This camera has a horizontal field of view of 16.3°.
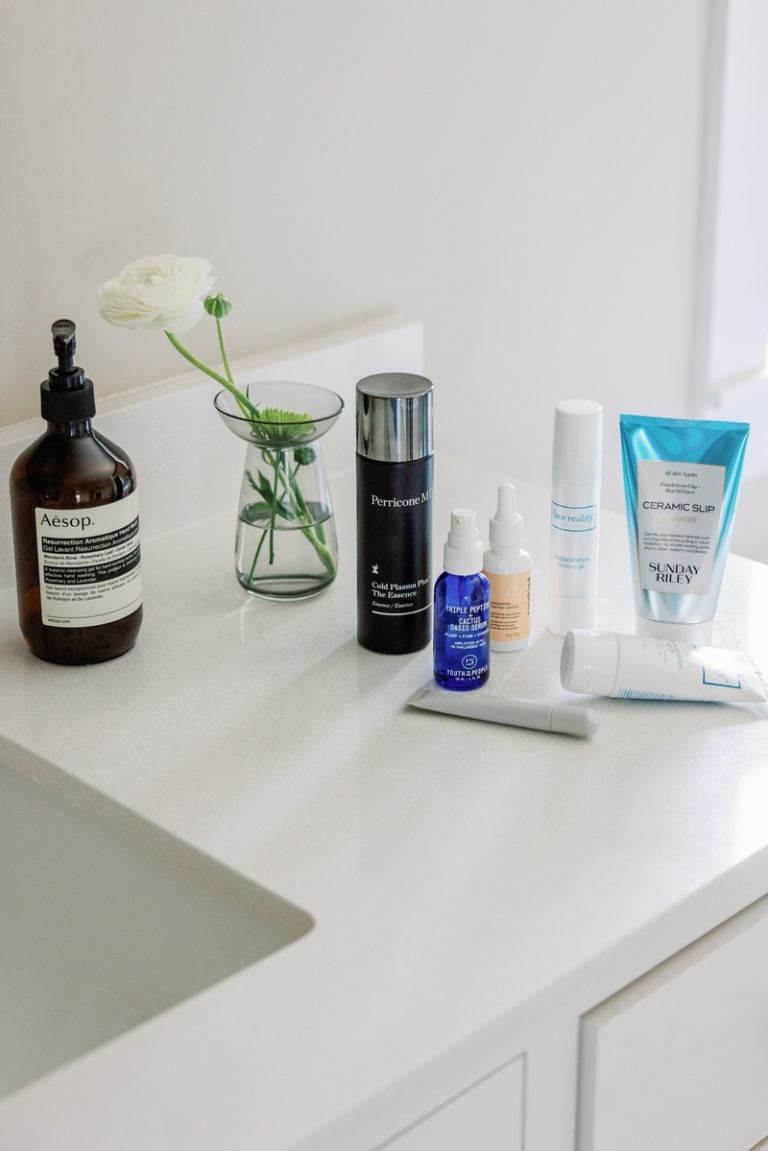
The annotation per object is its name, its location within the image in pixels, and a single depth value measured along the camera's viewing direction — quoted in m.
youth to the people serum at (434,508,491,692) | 1.51
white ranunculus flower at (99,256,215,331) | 1.55
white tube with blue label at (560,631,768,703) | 1.52
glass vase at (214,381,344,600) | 1.61
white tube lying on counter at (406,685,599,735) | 1.50
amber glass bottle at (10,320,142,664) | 1.54
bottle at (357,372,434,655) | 1.54
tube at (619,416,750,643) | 1.55
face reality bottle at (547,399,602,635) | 1.56
